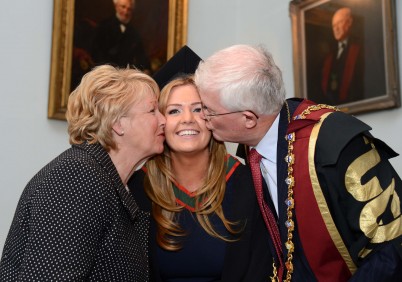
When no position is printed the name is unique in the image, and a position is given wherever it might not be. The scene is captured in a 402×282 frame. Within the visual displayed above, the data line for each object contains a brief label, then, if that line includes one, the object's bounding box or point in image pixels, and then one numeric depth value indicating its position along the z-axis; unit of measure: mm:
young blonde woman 2602
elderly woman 1955
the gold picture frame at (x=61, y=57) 4168
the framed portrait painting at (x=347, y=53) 3764
